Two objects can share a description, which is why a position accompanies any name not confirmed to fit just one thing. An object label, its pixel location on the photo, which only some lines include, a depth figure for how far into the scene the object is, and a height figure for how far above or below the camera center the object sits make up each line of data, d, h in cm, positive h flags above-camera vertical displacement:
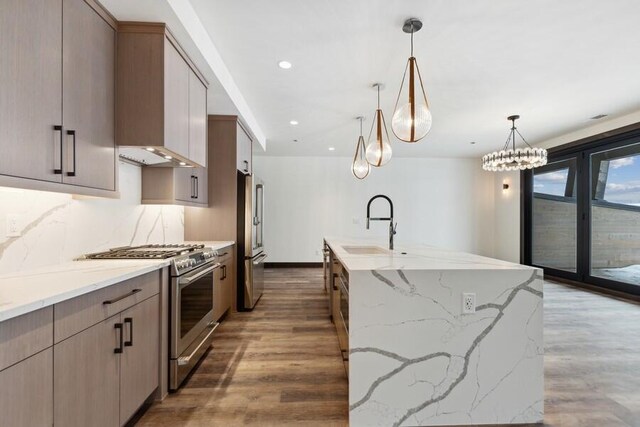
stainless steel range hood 215 +46
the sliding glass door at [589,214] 446 +6
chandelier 429 +86
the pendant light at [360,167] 413 +68
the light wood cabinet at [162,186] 281 +28
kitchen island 166 -72
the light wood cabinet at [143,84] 196 +86
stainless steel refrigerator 368 -35
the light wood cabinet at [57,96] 126 +58
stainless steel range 201 -62
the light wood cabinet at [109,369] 119 -72
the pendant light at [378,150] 321 +72
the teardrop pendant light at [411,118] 219 +73
